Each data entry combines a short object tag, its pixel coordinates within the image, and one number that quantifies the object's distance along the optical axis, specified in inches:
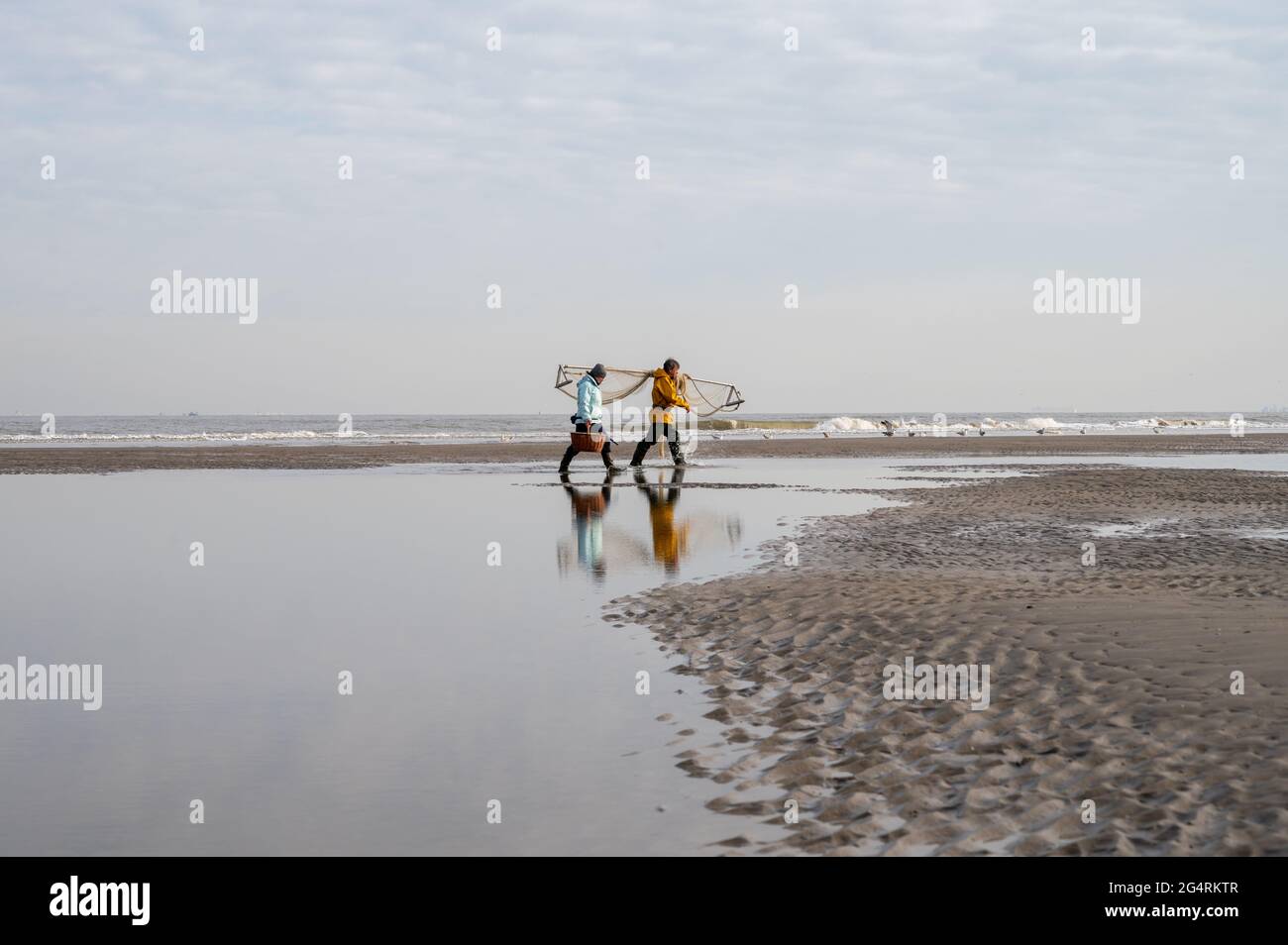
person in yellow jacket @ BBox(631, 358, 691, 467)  1081.4
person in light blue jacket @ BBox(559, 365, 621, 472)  986.1
